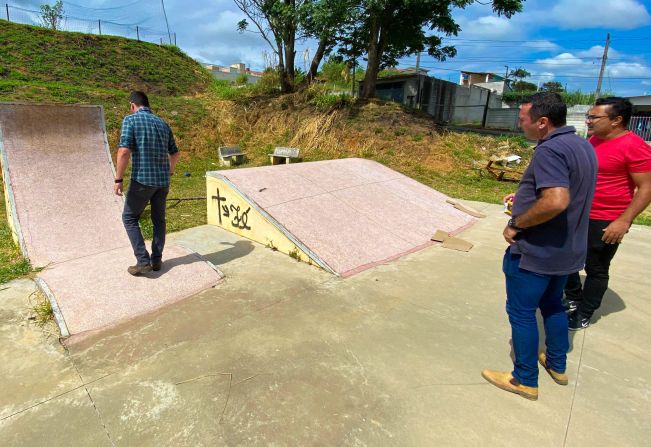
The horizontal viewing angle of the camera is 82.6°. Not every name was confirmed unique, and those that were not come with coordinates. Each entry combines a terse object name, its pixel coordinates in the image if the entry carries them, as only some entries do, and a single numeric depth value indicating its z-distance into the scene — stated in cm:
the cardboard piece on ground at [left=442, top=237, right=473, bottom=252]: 491
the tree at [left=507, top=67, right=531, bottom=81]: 5728
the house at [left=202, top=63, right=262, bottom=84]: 4991
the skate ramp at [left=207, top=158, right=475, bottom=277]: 451
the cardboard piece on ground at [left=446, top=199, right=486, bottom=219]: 666
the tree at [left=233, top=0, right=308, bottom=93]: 1323
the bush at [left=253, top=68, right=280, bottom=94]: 1622
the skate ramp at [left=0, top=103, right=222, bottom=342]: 323
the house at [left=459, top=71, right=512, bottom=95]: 5116
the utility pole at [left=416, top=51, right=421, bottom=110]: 2114
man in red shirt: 269
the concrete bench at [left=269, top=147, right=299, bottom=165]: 1102
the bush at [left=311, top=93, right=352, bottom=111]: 1391
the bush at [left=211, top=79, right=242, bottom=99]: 1603
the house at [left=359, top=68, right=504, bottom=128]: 2141
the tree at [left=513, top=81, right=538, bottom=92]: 5059
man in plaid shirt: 338
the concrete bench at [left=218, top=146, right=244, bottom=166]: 1199
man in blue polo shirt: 191
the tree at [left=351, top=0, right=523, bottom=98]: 1212
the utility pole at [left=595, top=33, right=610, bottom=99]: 2605
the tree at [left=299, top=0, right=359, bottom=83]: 1150
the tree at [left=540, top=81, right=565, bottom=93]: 4266
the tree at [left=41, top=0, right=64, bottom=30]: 2467
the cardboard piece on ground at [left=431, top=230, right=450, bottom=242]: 520
